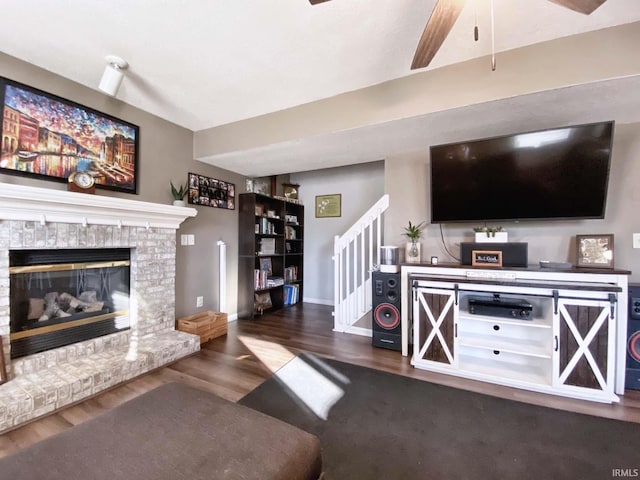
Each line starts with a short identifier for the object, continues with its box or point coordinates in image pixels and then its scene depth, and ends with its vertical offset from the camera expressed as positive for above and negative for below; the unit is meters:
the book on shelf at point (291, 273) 4.71 -0.59
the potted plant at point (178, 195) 2.97 +0.50
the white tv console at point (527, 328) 1.94 -0.72
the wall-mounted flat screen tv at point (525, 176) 2.11 +0.56
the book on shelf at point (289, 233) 4.63 +0.13
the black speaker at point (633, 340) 2.00 -0.74
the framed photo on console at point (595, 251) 2.21 -0.08
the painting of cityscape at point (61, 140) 2.02 +0.84
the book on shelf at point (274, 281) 4.17 -0.65
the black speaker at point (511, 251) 2.33 -0.09
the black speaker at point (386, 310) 2.81 -0.74
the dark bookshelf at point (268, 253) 3.87 -0.21
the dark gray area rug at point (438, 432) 1.36 -1.14
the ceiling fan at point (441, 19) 1.24 +1.09
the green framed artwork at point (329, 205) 4.78 +0.62
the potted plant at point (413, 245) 2.93 -0.06
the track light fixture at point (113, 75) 2.04 +1.25
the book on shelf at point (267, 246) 4.15 -0.09
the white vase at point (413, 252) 2.94 -0.12
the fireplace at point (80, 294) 1.91 -0.49
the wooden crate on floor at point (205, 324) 2.97 -0.95
